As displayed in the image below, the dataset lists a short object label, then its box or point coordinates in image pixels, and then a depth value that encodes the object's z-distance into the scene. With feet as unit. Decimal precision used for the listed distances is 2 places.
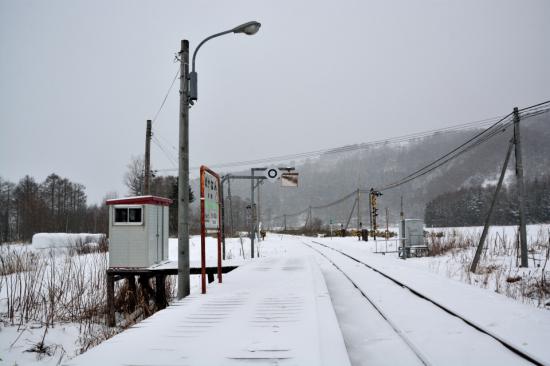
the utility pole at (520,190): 43.24
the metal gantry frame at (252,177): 63.84
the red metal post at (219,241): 26.21
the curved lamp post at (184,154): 27.86
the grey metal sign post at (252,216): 70.08
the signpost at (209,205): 23.30
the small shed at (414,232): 73.82
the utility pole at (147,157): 64.44
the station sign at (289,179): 64.39
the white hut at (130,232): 37.55
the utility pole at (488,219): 42.83
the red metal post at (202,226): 22.98
